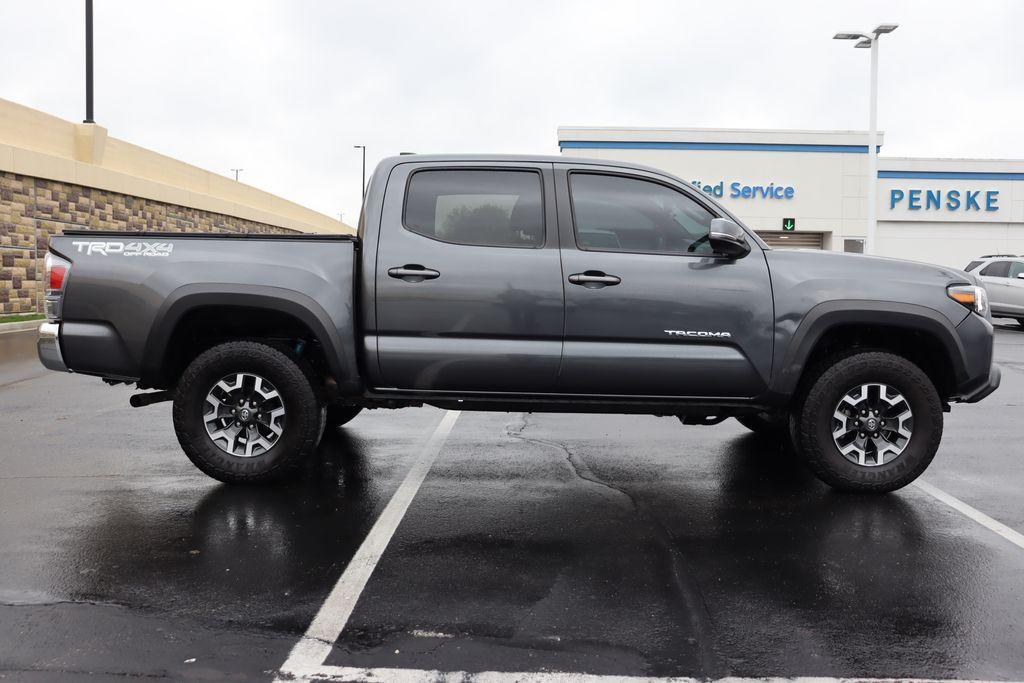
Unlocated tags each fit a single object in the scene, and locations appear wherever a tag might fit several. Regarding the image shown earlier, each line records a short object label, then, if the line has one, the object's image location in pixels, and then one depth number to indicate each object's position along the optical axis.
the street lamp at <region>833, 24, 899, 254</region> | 22.27
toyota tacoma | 4.87
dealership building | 32.47
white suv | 18.70
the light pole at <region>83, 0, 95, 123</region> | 20.14
